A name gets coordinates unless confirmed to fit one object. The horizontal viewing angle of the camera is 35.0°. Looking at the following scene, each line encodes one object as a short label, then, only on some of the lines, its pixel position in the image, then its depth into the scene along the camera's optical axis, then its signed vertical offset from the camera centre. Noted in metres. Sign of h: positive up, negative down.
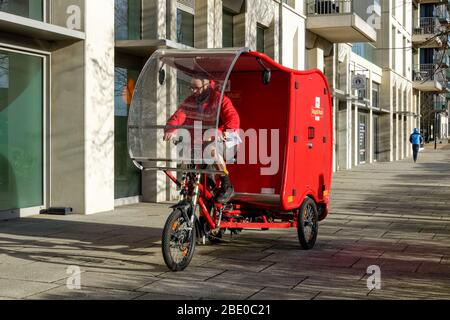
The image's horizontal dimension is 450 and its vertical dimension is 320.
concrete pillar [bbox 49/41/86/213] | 12.14 +0.54
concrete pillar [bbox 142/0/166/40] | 14.34 +2.85
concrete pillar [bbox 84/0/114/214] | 12.22 +0.95
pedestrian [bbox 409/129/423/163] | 37.24 +1.00
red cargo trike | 7.50 +0.18
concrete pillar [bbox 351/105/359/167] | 33.09 +1.05
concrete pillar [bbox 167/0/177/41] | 14.80 +2.93
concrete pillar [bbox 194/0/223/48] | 16.22 +3.12
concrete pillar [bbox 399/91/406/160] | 47.88 +2.24
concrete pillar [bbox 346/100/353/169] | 30.73 +1.03
